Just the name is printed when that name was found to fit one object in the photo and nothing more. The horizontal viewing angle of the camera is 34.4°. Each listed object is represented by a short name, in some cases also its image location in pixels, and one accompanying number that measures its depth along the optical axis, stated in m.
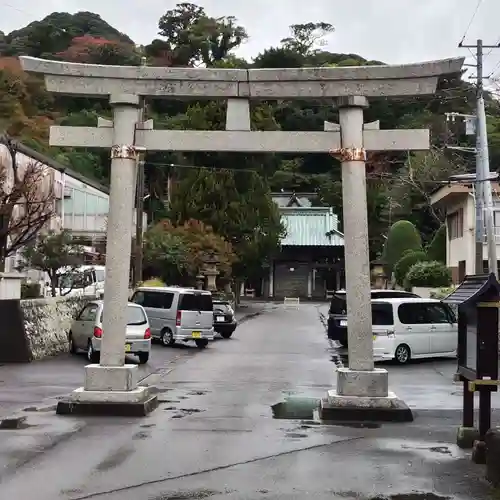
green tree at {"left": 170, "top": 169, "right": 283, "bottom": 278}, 49.28
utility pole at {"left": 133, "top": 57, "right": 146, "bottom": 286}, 34.09
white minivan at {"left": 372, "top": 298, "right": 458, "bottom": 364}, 23.25
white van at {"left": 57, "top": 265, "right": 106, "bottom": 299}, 33.31
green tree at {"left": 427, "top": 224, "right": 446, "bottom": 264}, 49.88
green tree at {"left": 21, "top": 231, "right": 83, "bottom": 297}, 30.67
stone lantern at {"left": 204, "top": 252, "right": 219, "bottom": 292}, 46.47
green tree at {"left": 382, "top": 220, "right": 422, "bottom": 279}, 51.09
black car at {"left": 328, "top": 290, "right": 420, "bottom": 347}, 28.42
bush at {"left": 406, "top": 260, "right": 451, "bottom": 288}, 39.25
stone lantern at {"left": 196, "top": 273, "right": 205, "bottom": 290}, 46.75
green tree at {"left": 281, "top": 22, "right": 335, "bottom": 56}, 88.06
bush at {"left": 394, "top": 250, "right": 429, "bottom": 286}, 46.44
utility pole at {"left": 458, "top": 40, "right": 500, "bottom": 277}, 26.86
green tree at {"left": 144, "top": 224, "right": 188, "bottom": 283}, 43.66
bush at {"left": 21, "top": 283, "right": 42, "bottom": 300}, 27.06
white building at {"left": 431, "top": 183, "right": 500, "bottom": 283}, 41.00
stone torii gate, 12.91
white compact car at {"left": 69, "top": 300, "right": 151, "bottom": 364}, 22.19
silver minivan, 28.38
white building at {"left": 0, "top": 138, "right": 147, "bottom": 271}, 46.22
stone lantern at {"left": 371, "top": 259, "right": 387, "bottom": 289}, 55.05
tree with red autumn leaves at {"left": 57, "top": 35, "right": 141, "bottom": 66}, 71.62
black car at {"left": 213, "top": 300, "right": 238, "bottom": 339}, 33.25
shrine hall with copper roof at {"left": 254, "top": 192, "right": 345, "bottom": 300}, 70.19
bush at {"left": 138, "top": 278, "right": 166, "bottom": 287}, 38.71
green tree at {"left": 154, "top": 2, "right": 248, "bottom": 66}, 70.12
